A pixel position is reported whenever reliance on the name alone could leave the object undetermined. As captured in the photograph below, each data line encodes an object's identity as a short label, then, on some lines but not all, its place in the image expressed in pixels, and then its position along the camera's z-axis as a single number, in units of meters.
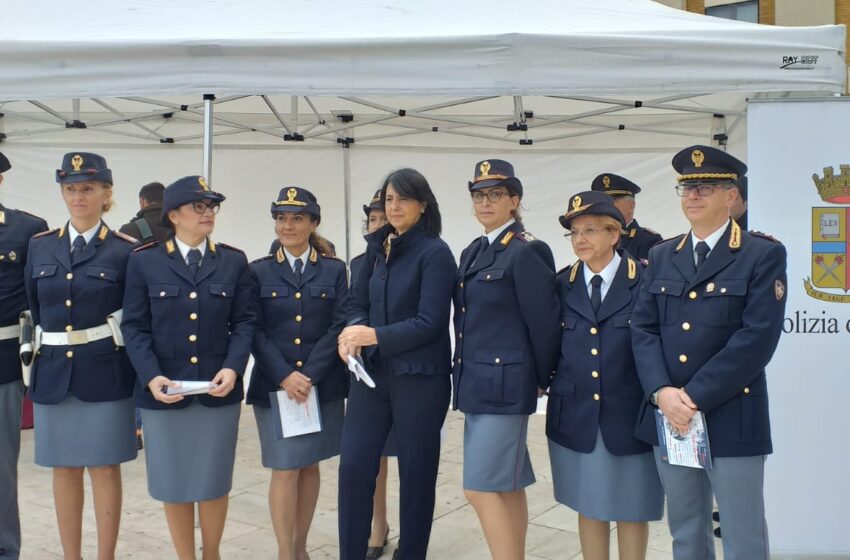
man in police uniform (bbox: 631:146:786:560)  2.45
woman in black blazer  2.99
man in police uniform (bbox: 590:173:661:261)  4.34
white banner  3.23
